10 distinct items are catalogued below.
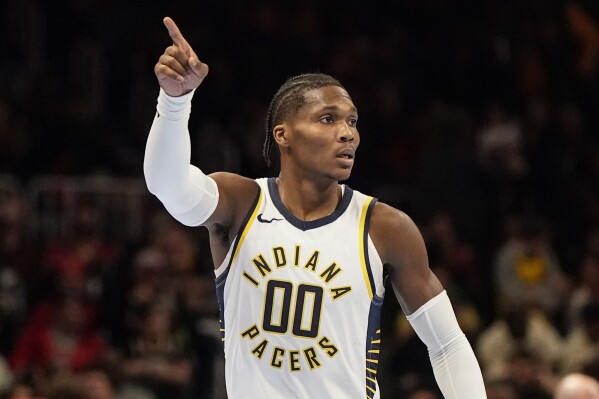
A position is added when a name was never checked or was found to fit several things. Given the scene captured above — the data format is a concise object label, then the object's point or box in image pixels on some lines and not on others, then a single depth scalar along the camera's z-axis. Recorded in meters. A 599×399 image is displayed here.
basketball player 8.82
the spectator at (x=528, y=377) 17.65
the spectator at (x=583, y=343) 18.70
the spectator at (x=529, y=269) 20.98
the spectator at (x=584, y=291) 19.89
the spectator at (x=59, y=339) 17.96
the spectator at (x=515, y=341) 18.55
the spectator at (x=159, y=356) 17.53
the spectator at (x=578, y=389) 13.77
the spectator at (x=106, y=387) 16.31
